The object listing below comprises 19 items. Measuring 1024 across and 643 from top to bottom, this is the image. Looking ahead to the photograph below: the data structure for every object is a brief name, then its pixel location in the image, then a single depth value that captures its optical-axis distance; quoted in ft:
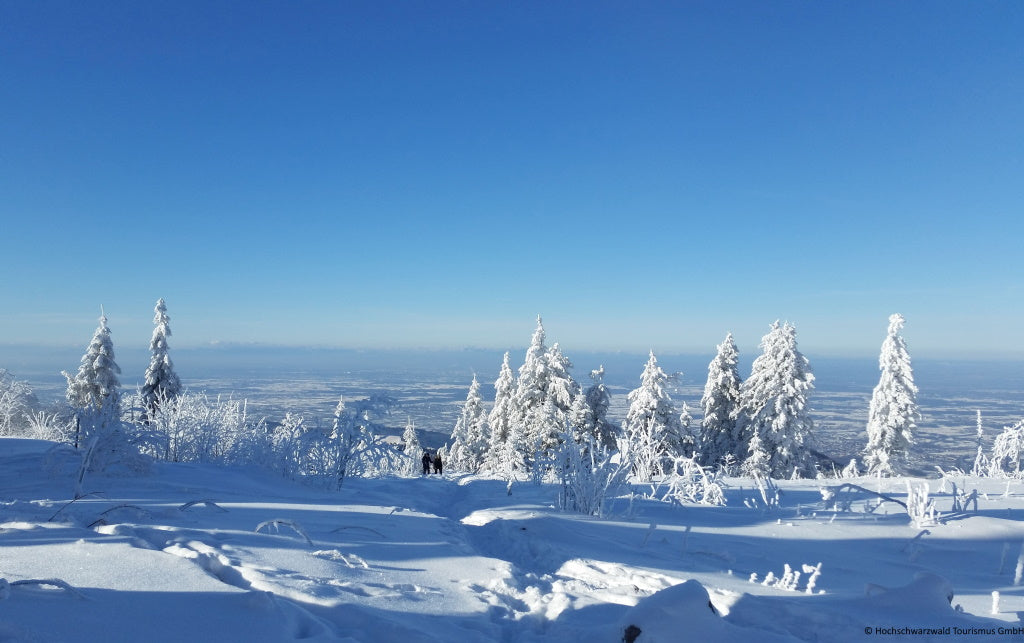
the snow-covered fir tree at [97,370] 75.05
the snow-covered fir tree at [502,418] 90.63
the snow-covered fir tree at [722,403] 90.02
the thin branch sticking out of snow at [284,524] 13.83
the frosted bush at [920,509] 21.92
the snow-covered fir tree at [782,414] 79.25
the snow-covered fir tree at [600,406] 85.30
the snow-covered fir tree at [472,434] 111.34
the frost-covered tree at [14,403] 74.46
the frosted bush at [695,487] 28.27
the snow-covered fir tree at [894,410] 81.30
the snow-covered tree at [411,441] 101.76
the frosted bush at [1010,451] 42.66
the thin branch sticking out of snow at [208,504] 15.86
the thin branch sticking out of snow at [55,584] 7.88
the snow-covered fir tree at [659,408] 78.69
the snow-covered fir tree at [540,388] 84.23
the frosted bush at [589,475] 24.22
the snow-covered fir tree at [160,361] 81.35
